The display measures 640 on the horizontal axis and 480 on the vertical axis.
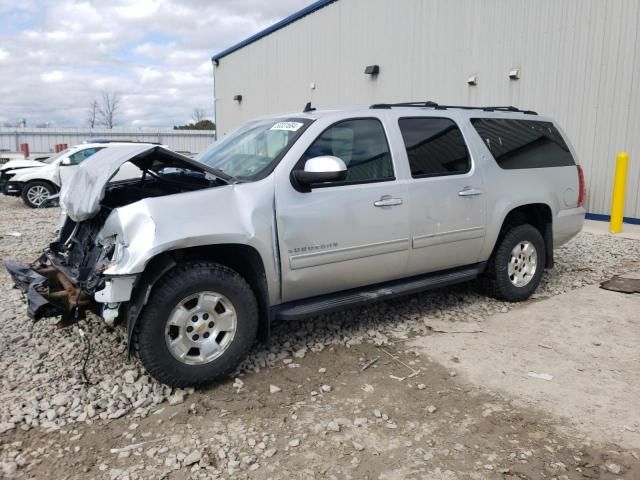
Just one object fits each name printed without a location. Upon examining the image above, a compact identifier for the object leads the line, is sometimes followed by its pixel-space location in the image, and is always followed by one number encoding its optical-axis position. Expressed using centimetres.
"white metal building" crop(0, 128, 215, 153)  3697
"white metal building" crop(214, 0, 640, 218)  940
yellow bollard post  905
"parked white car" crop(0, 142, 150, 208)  1259
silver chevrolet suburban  333
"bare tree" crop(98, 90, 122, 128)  5995
